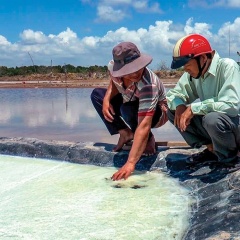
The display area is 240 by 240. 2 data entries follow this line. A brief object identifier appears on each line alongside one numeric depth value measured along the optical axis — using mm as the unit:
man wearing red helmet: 2785
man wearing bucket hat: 3115
